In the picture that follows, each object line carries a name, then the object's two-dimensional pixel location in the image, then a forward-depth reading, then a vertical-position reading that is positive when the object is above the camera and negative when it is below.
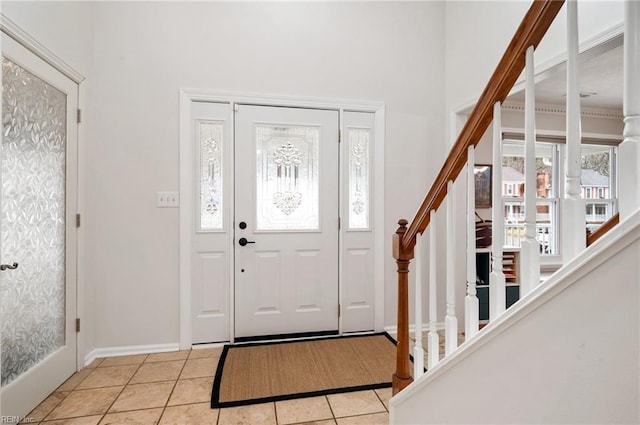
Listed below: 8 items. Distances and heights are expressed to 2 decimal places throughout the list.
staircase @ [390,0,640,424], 0.63 -0.22
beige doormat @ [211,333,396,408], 1.96 -1.12
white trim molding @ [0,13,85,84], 1.60 +0.95
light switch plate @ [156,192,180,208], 2.54 +0.10
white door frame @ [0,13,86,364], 2.15 +0.04
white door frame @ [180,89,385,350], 2.57 +0.32
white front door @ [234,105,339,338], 2.69 -0.08
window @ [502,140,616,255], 3.74 +0.32
